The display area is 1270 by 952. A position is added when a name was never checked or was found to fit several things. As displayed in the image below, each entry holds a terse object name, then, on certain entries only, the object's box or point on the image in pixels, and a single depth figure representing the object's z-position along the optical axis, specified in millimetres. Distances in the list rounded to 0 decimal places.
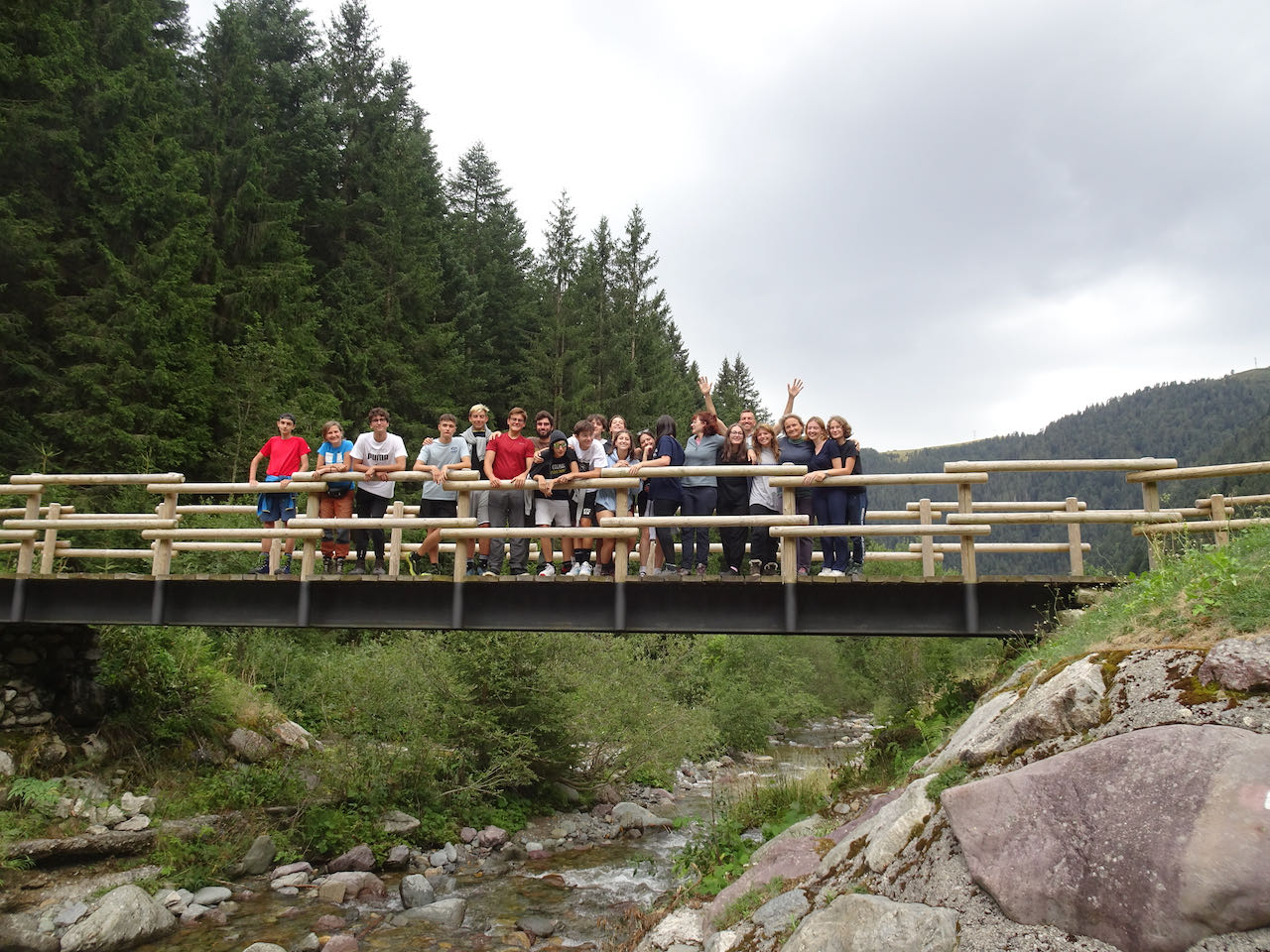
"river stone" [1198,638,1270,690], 5051
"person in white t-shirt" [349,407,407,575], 10500
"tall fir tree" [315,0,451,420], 31844
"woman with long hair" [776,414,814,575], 10008
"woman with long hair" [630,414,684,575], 9891
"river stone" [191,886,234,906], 11953
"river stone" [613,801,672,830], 17250
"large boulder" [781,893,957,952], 4895
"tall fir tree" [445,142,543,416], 38594
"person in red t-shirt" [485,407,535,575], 10148
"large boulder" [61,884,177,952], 10164
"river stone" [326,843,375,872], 13625
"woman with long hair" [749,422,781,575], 9867
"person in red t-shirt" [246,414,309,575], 10898
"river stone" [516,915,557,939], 11352
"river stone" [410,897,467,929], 11748
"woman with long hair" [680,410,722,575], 9898
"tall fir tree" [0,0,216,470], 21594
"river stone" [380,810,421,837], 15031
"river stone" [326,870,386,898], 12742
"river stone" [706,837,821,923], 7070
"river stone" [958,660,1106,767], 5664
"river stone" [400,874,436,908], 12492
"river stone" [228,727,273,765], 15867
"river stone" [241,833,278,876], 13086
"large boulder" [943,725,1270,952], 4219
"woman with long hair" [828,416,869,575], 9727
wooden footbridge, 8961
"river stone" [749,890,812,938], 6176
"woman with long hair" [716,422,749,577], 9648
